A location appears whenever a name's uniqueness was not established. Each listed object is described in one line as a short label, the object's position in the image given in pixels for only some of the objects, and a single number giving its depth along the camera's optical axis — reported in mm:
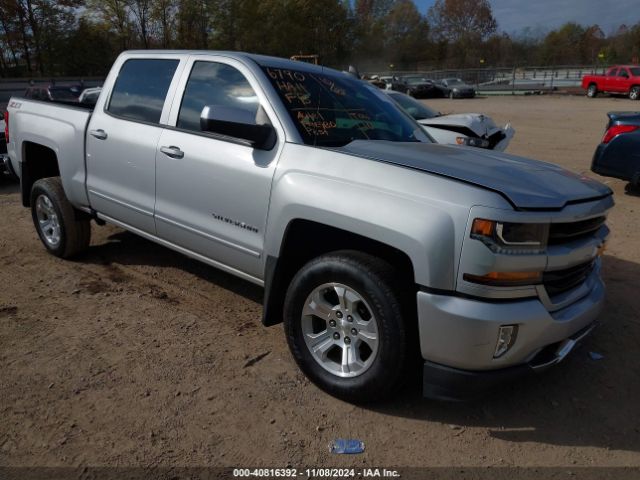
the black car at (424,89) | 38000
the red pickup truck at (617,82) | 29734
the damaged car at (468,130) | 7812
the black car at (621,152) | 7570
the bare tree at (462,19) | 99562
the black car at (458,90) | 37531
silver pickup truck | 2539
